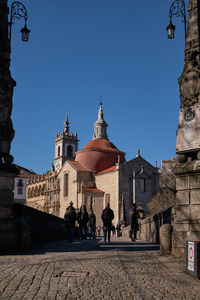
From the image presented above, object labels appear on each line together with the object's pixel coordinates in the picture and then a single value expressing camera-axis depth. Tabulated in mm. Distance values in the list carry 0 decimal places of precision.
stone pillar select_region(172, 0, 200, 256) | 7578
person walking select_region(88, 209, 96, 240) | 16547
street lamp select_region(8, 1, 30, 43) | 10468
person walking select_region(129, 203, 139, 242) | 13453
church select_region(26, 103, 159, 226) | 50250
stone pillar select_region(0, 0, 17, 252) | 8836
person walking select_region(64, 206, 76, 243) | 13215
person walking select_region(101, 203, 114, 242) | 13102
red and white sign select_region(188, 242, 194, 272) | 5647
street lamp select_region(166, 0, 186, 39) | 9480
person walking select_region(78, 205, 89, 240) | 15152
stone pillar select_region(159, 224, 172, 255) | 7945
